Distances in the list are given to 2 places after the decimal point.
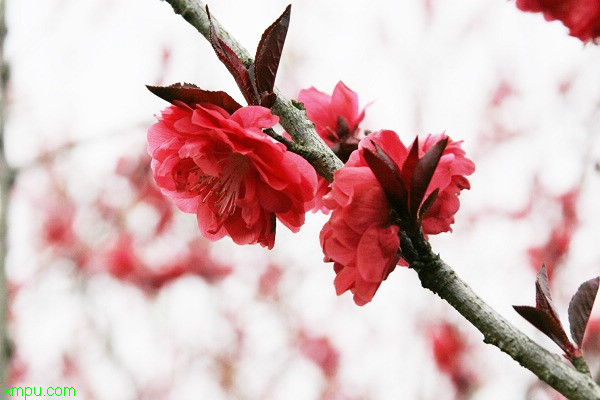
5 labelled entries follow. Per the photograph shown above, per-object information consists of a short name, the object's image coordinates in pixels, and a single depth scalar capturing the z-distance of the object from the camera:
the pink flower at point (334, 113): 0.62
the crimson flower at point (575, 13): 0.61
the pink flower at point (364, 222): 0.56
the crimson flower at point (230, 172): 0.57
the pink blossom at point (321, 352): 4.04
